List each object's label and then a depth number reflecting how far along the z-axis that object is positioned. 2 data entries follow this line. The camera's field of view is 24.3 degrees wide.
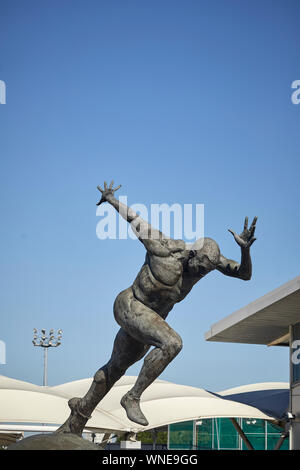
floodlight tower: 43.65
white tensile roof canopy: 24.09
